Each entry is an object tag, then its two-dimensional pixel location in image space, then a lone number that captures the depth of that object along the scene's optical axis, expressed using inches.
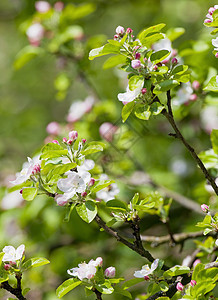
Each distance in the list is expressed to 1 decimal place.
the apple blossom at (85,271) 63.1
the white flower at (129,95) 63.3
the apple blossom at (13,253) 63.6
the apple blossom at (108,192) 67.9
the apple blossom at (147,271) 63.6
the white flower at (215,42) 63.2
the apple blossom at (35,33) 83.6
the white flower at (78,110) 81.6
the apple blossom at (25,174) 63.7
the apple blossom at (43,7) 82.8
